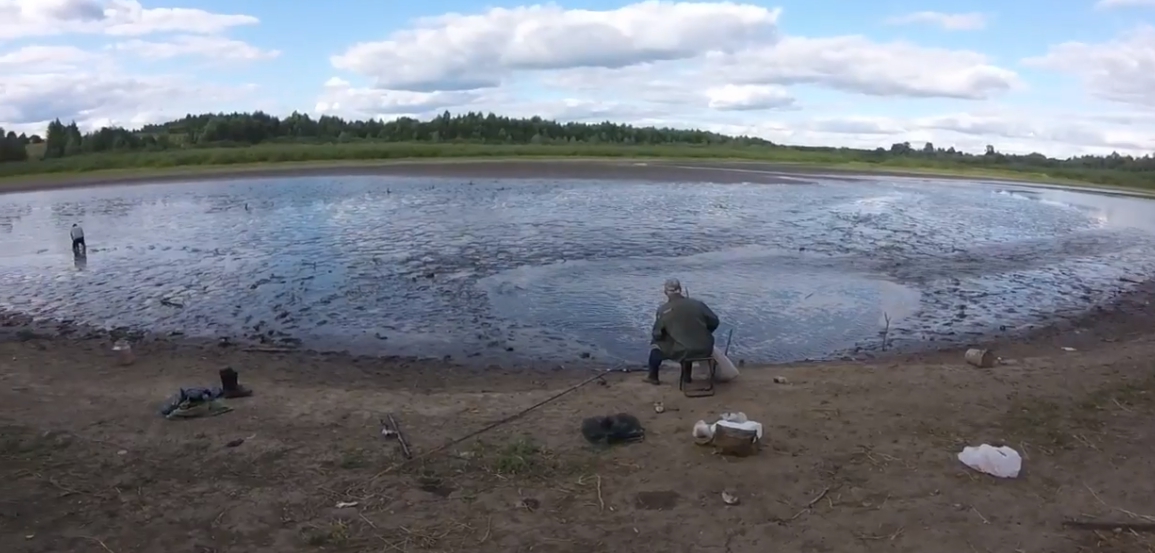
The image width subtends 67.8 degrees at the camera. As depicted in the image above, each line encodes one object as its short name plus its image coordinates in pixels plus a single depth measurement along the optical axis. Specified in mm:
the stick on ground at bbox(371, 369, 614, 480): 7422
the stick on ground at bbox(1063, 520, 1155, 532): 6266
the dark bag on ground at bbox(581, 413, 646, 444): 8008
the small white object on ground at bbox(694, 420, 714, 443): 7809
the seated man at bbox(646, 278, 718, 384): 9766
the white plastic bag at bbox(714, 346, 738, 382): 10023
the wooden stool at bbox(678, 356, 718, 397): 9609
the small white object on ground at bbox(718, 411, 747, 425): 8047
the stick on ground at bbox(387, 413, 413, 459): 7664
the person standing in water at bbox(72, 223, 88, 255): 20047
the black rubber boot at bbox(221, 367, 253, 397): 9367
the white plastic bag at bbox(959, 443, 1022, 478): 7133
